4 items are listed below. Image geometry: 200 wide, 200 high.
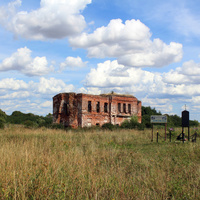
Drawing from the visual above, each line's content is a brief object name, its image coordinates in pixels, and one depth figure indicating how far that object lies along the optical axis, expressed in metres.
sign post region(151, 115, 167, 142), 17.95
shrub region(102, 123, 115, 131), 33.62
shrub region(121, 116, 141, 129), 34.77
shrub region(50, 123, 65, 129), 31.11
